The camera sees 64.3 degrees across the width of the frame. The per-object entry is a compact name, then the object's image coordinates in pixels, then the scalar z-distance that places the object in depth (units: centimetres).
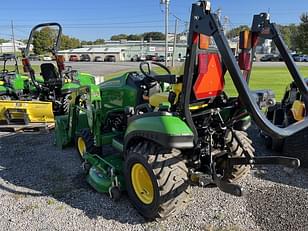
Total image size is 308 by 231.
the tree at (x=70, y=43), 6231
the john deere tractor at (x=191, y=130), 202
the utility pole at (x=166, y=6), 1813
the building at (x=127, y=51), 4632
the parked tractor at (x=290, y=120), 331
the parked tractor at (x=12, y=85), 637
